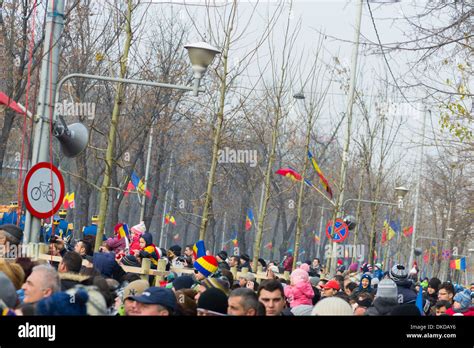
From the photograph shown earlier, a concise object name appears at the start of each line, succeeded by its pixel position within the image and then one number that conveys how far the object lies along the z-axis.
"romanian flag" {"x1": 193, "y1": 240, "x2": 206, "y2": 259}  14.48
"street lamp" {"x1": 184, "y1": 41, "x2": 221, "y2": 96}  12.41
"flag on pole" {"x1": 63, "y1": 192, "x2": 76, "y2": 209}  35.47
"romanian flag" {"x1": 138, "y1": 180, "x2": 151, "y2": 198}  29.84
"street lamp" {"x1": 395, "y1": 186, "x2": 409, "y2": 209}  27.99
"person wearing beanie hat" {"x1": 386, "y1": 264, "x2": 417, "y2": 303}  11.80
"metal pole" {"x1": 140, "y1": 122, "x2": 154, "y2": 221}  32.94
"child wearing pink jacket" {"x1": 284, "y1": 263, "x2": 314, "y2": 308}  10.15
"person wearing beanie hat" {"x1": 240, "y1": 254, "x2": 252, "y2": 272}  20.39
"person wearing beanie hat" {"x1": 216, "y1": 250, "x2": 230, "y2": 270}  18.99
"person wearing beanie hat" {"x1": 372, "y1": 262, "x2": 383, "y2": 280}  21.59
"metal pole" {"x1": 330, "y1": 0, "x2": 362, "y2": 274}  26.56
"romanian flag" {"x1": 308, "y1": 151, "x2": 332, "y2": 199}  25.94
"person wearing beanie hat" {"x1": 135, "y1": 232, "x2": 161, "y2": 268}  14.50
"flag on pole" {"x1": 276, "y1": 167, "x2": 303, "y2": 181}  25.86
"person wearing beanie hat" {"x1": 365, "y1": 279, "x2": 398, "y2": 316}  9.62
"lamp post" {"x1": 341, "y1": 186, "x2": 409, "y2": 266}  28.00
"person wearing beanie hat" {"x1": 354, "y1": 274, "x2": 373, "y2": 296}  15.67
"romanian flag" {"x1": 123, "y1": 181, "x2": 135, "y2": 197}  34.42
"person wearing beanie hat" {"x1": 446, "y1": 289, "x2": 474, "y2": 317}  11.83
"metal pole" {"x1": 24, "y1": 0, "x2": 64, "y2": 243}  10.58
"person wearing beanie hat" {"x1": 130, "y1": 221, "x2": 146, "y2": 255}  16.01
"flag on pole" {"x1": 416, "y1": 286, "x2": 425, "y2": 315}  11.45
